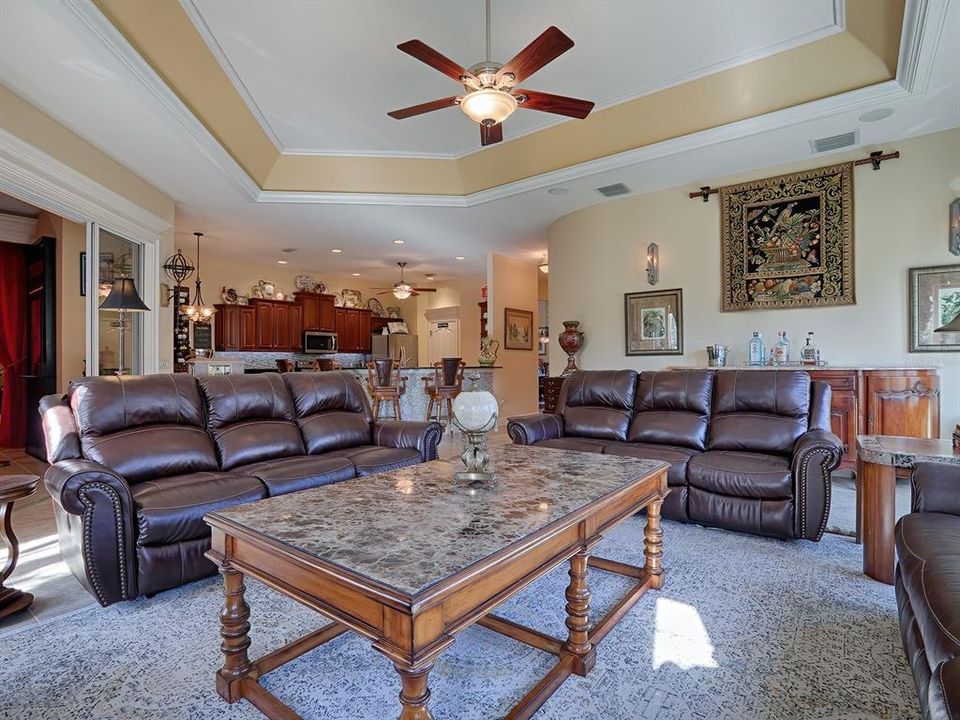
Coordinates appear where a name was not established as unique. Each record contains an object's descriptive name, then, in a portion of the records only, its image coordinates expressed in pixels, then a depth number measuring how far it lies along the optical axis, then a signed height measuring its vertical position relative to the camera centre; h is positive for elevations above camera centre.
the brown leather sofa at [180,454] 2.11 -0.54
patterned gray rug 1.52 -1.07
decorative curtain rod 4.39 +1.80
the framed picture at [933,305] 4.21 +0.45
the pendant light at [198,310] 7.78 +0.79
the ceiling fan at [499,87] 2.63 +1.64
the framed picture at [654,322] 5.57 +0.42
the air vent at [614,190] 5.49 +1.92
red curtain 6.19 +0.25
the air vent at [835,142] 4.25 +1.91
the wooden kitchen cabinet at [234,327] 9.09 +0.61
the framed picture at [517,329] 8.54 +0.53
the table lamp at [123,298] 4.06 +0.52
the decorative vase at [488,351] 8.23 +0.13
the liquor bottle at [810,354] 4.63 +0.03
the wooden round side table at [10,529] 2.06 -0.74
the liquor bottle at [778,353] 4.78 +0.05
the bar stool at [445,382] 7.36 -0.35
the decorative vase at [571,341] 6.27 +0.22
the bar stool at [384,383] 6.90 -0.34
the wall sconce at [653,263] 5.69 +1.10
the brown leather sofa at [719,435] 2.79 -0.54
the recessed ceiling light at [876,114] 3.83 +1.92
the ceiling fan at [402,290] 9.20 +1.30
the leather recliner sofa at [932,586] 1.02 -0.62
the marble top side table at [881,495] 2.29 -0.66
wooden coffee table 1.08 -0.50
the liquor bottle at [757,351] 4.93 +0.07
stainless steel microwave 10.08 +0.36
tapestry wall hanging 4.64 +1.16
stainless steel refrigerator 11.66 +0.32
